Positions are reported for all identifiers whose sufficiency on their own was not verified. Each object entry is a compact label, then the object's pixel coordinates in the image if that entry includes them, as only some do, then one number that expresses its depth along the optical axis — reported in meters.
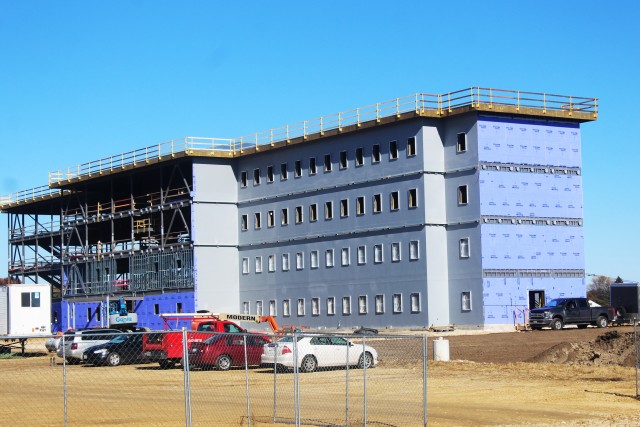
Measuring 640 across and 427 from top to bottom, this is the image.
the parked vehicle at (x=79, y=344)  40.70
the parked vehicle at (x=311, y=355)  23.90
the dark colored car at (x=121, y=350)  31.31
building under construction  62.59
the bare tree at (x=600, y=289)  139.50
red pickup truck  32.34
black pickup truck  58.47
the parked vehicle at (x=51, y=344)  51.23
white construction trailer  57.84
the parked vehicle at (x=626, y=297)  64.38
